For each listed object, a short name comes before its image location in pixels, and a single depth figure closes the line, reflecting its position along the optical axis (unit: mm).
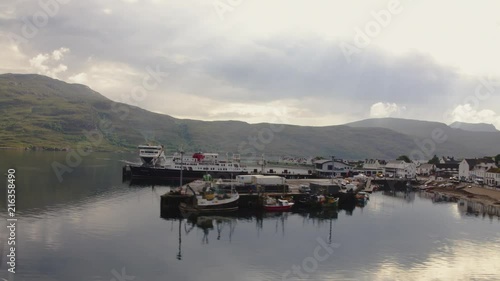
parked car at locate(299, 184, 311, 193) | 66250
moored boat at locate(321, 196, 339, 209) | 61625
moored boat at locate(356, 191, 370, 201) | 70700
